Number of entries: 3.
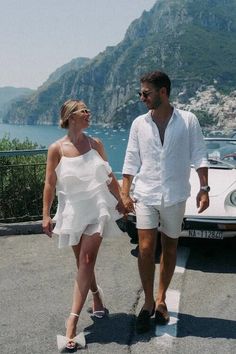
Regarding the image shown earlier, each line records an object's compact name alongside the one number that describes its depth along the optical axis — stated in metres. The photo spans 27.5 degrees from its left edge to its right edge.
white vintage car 5.32
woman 3.46
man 3.57
